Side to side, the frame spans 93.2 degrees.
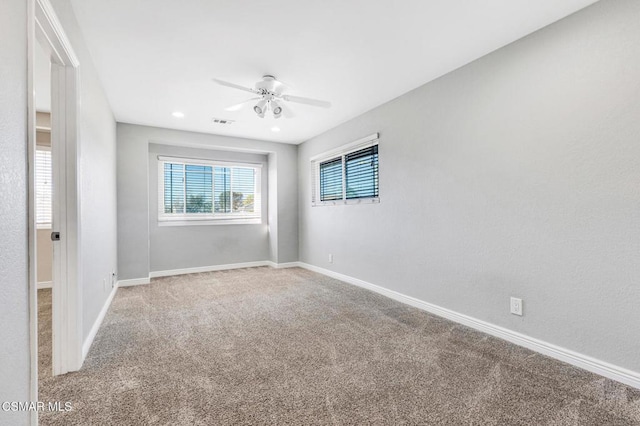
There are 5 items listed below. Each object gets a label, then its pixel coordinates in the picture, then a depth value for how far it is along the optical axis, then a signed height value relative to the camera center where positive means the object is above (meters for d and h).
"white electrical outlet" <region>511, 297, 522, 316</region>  2.42 -0.76
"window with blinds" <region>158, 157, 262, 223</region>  5.31 +0.48
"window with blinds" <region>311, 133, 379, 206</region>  4.10 +0.61
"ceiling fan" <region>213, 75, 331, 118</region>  3.02 +1.26
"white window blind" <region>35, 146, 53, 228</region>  4.32 +0.46
